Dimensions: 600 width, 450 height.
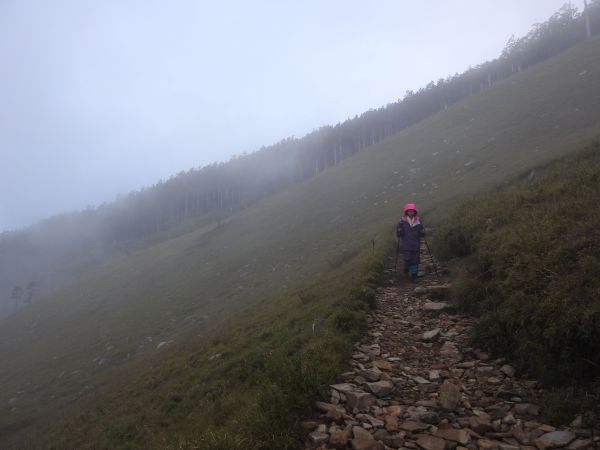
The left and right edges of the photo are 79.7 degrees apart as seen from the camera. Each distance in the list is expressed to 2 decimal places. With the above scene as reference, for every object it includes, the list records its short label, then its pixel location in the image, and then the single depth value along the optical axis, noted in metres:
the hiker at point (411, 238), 12.51
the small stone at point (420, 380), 6.41
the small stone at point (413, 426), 5.09
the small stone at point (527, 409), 5.15
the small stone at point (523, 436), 4.63
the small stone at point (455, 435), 4.79
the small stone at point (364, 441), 4.76
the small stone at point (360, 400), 5.69
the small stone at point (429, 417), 5.24
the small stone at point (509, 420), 5.04
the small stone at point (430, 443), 4.69
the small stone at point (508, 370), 6.14
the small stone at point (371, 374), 6.51
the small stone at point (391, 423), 5.12
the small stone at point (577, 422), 4.60
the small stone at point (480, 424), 4.98
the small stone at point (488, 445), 4.61
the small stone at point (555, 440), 4.40
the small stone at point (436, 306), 9.22
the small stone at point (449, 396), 5.51
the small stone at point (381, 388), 6.04
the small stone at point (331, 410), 5.48
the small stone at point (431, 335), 7.96
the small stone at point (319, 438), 5.04
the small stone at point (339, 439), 4.93
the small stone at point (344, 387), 6.08
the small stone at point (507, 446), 4.52
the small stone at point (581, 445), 4.28
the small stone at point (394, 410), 5.47
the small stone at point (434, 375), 6.48
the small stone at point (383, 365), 6.91
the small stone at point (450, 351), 7.09
